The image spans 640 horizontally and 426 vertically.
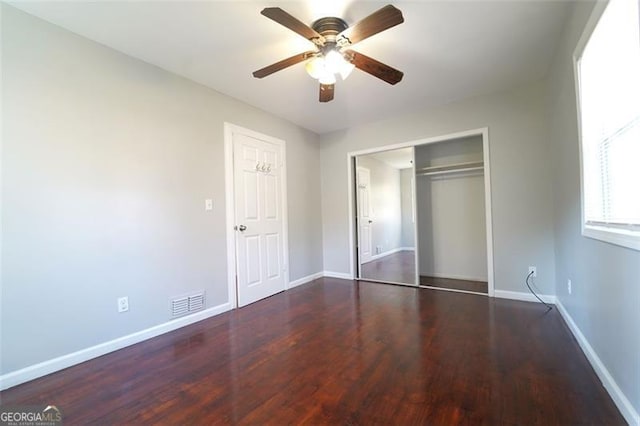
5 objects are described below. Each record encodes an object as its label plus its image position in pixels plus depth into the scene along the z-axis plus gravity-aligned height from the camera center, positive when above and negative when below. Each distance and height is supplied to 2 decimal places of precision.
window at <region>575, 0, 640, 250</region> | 1.35 +0.48
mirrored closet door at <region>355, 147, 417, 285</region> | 4.91 -0.11
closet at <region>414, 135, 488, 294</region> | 4.20 -0.05
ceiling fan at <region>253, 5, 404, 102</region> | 1.77 +1.21
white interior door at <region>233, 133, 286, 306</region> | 3.49 -0.03
